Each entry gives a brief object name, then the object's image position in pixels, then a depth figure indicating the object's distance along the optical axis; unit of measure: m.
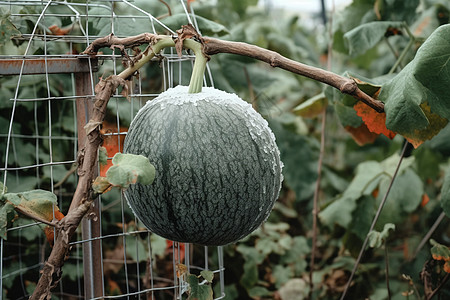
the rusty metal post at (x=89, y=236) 1.47
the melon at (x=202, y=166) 1.11
